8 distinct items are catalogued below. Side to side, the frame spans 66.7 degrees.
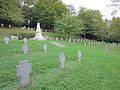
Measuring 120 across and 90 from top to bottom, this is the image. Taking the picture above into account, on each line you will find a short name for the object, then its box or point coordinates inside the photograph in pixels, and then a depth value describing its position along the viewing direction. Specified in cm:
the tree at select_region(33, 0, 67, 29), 2547
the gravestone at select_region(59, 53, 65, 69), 446
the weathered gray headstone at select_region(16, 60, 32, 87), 314
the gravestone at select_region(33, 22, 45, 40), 1341
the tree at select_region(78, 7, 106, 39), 2685
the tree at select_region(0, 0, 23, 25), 1514
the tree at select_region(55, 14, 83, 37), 2178
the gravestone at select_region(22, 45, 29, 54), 681
